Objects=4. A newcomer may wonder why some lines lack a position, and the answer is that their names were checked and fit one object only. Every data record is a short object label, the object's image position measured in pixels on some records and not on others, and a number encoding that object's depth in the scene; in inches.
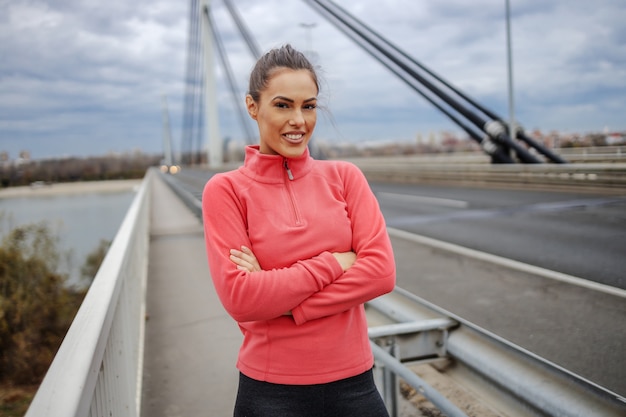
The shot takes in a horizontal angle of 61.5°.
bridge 62.1
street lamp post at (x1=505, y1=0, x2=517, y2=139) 649.6
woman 53.9
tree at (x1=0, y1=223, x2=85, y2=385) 420.8
